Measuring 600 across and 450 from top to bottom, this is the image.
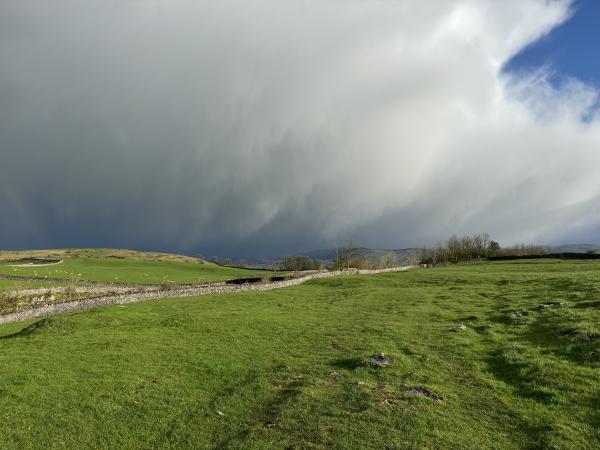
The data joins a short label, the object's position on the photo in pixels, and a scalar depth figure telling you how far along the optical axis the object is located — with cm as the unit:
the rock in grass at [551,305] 2987
